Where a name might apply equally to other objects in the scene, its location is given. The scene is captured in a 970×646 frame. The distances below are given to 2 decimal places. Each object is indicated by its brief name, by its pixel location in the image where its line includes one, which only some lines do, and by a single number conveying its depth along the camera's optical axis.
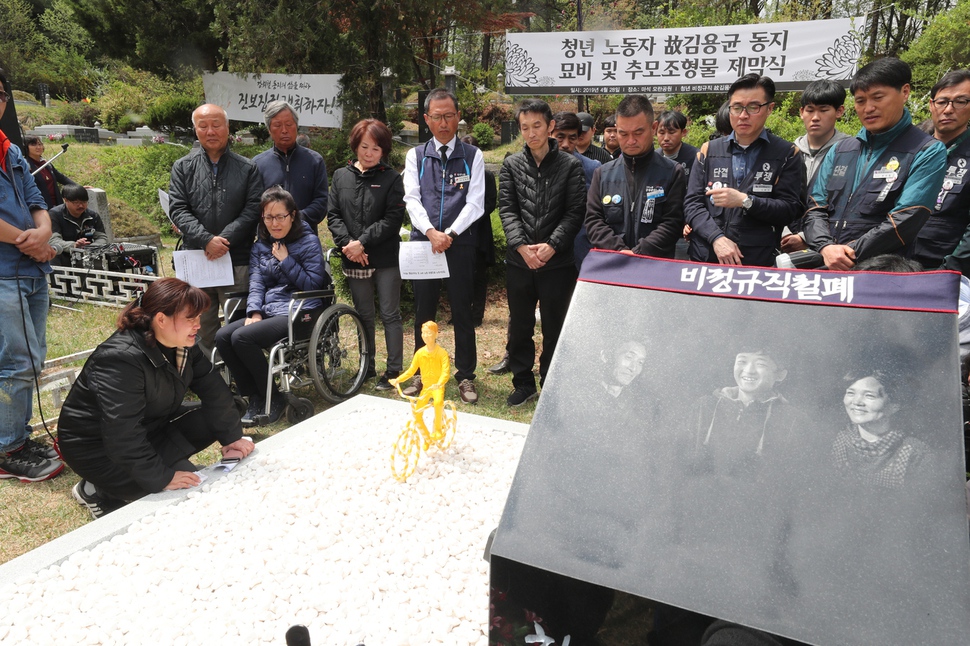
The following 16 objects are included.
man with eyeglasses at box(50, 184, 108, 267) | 6.99
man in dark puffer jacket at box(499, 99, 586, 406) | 3.80
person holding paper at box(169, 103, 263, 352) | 3.89
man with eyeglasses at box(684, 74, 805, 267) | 3.12
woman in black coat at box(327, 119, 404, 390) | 4.13
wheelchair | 3.68
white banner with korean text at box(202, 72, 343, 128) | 8.24
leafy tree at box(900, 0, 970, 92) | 12.28
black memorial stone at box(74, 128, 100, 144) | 18.95
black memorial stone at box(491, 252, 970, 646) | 1.22
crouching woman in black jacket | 2.54
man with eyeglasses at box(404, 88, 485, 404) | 4.07
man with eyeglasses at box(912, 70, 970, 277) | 3.20
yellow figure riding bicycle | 2.99
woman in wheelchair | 3.65
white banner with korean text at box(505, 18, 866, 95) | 6.11
